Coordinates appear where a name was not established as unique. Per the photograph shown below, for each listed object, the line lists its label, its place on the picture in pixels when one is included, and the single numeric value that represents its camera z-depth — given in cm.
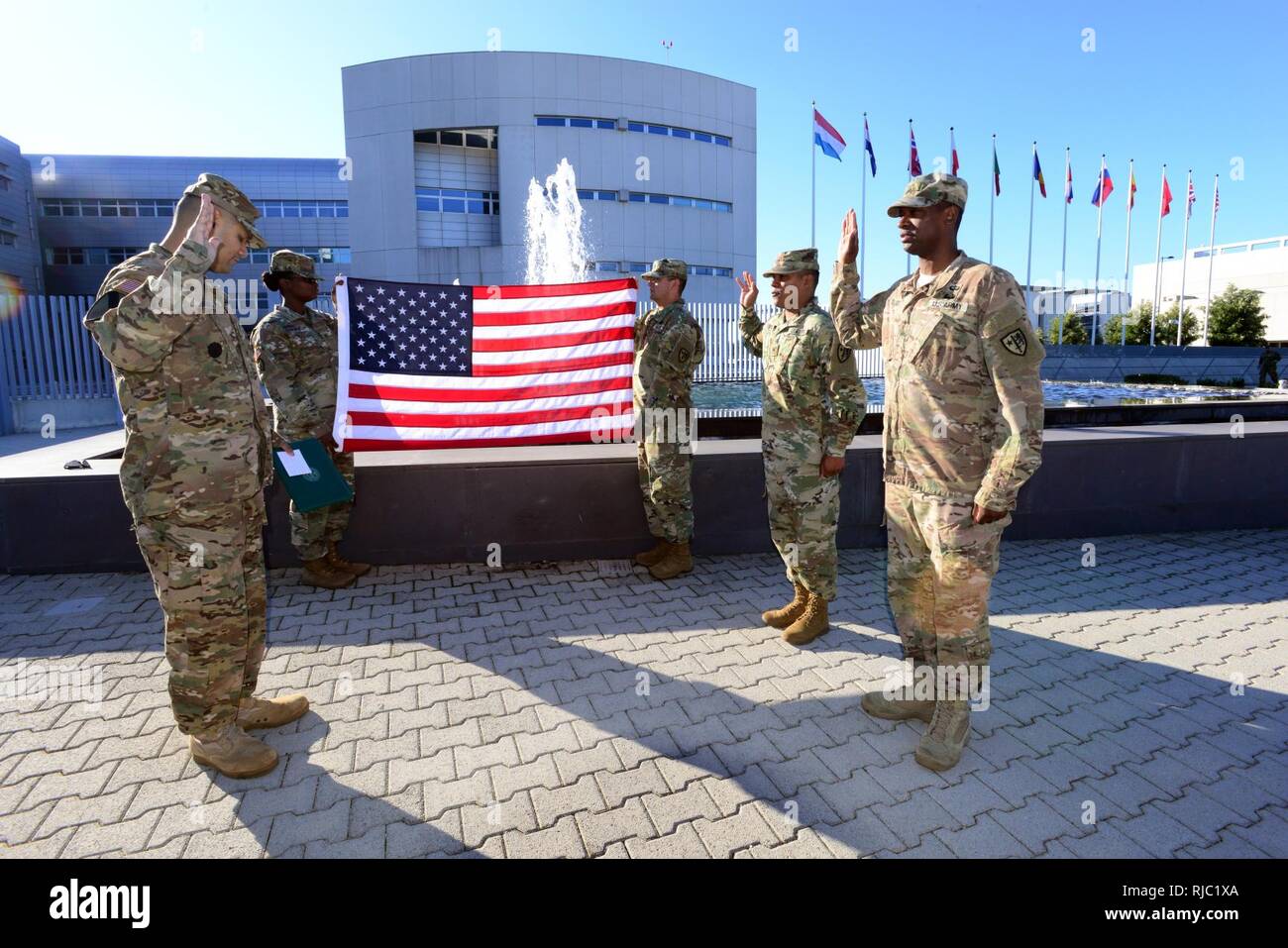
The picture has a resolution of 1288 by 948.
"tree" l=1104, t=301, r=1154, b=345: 4500
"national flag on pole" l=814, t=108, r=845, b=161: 2202
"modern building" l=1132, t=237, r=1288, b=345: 5753
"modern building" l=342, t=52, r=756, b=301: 3244
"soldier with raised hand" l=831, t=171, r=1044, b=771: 259
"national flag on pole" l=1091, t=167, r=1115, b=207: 3163
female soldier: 455
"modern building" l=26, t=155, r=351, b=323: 4197
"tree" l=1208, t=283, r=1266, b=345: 4206
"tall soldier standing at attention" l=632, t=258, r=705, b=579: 486
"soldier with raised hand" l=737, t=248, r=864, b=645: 384
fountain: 3219
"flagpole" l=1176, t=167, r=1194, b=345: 3475
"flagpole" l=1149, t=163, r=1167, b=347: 3634
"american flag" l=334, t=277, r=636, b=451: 479
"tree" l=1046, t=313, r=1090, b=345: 4559
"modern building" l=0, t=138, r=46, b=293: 3819
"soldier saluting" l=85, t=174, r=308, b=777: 250
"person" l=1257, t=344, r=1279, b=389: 2545
